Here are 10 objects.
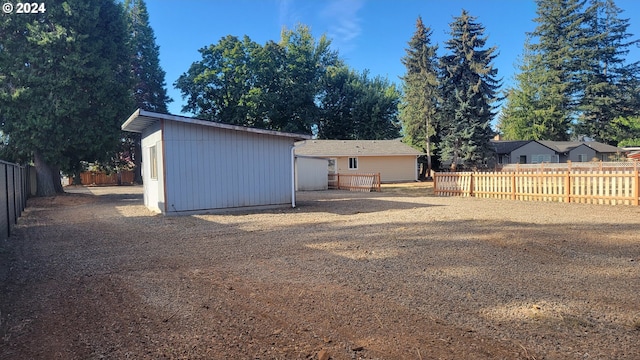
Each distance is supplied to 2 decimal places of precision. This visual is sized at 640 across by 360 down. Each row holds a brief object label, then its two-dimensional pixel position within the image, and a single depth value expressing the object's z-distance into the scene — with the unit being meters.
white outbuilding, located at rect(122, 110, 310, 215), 11.17
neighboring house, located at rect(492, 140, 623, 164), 38.38
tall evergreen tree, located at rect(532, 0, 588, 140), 41.28
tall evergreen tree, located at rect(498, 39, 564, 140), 42.88
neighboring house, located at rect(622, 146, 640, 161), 37.14
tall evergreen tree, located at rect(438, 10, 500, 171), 30.84
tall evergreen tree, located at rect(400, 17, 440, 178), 35.59
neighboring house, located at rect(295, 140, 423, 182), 31.09
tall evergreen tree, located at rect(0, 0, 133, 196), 17.66
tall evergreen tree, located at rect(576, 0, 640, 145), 41.19
